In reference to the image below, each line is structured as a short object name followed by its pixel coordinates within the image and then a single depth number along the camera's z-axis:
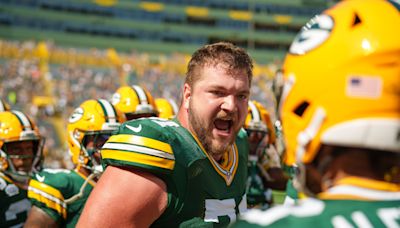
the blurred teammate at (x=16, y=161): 3.63
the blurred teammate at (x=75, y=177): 2.91
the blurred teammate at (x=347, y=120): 1.02
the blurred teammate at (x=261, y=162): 4.15
